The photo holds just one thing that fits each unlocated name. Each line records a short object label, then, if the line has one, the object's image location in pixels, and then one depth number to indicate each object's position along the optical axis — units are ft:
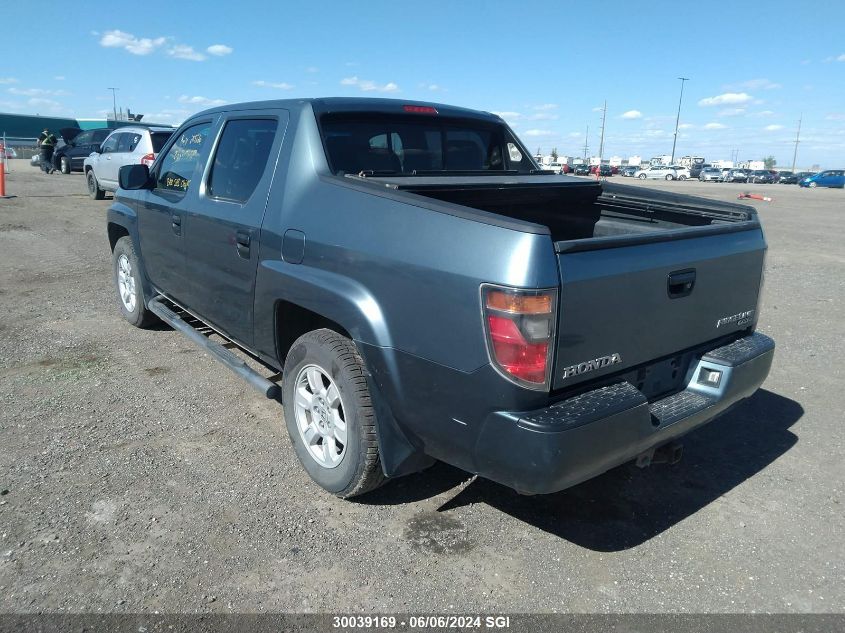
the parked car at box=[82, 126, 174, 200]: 45.39
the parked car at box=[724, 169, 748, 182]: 198.49
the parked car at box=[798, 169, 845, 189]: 156.35
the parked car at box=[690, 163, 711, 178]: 221.46
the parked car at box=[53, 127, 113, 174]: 76.33
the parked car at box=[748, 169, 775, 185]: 202.39
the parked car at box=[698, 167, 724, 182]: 203.21
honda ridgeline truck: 7.80
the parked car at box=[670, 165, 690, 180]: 214.94
